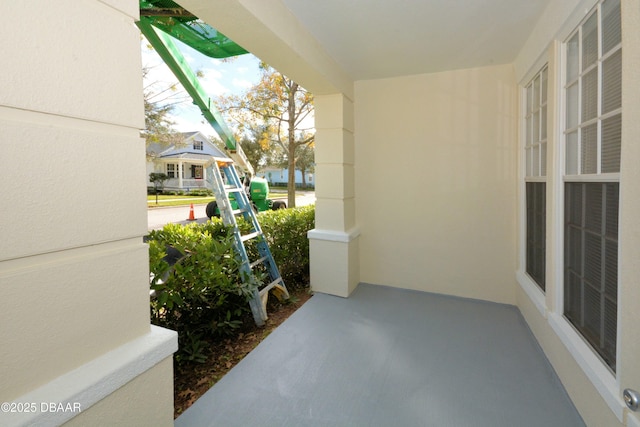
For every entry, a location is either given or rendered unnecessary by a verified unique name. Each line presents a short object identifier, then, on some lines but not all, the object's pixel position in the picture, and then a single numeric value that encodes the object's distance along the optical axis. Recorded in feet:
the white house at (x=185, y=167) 63.93
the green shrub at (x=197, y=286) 8.11
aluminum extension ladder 10.23
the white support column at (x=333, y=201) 11.76
